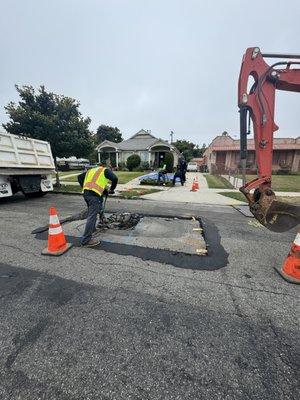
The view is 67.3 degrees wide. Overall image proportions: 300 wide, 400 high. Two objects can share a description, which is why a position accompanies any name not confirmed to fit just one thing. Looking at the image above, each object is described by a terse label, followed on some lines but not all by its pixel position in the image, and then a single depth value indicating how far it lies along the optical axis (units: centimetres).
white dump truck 806
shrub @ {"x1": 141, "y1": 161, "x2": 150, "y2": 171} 2841
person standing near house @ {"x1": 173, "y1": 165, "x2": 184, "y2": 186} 1439
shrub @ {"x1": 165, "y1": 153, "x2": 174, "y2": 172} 2413
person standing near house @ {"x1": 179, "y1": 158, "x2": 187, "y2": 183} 1455
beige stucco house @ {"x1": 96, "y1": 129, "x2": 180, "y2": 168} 3108
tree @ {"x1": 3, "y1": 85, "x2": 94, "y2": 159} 1130
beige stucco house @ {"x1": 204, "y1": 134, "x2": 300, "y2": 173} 2661
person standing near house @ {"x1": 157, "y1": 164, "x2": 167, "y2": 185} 1459
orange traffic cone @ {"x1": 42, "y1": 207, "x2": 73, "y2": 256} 400
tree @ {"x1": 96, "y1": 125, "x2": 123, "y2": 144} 6525
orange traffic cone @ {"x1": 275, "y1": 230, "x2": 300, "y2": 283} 323
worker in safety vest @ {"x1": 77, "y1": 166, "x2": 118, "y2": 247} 431
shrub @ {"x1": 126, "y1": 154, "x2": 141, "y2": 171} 2866
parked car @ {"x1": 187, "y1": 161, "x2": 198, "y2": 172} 3256
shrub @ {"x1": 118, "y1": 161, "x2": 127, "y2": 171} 3026
